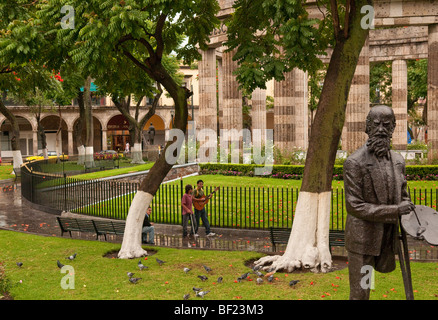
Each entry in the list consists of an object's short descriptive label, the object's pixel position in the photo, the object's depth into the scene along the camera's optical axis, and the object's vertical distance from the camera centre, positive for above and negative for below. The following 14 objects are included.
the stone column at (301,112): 34.19 +1.79
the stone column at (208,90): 26.72 +2.64
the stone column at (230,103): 26.44 +1.91
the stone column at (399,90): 33.22 +3.05
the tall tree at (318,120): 9.22 +0.31
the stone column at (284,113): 24.47 +1.21
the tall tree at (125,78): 12.23 +1.60
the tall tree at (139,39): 8.77 +2.05
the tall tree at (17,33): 9.32 +2.09
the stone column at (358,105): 22.64 +1.43
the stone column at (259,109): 28.23 +1.62
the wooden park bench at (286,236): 10.42 -2.16
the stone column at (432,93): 21.97 +1.85
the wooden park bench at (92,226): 12.38 -2.19
